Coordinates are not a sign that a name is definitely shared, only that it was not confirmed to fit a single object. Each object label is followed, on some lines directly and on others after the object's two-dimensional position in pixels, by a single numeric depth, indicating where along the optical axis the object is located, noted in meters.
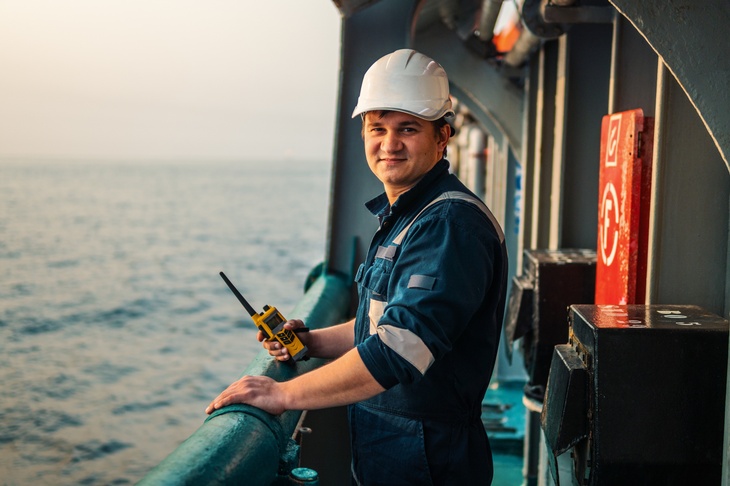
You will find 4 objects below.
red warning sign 2.72
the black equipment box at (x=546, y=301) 3.70
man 1.97
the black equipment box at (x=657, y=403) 2.03
